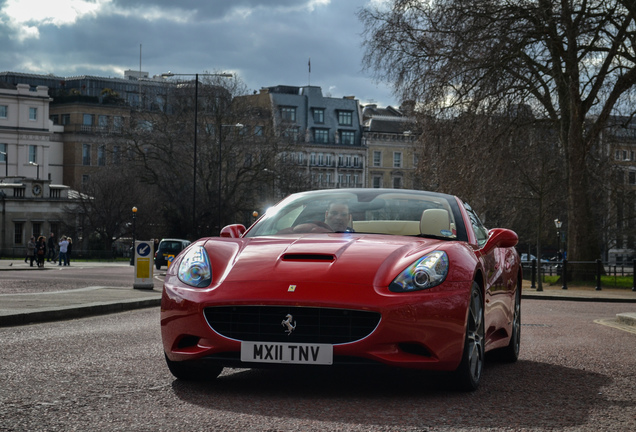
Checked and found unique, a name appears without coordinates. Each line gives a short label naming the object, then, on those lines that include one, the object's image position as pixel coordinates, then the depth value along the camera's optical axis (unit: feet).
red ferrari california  21.27
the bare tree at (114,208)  277.64
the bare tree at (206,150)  228.84
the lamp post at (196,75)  183.83
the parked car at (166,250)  161.48
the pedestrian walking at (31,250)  169.07
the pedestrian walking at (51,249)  223.51
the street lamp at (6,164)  386.20
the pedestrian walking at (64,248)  186.39
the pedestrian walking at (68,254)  190.82
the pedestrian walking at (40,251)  159.94
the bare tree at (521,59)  109.81
